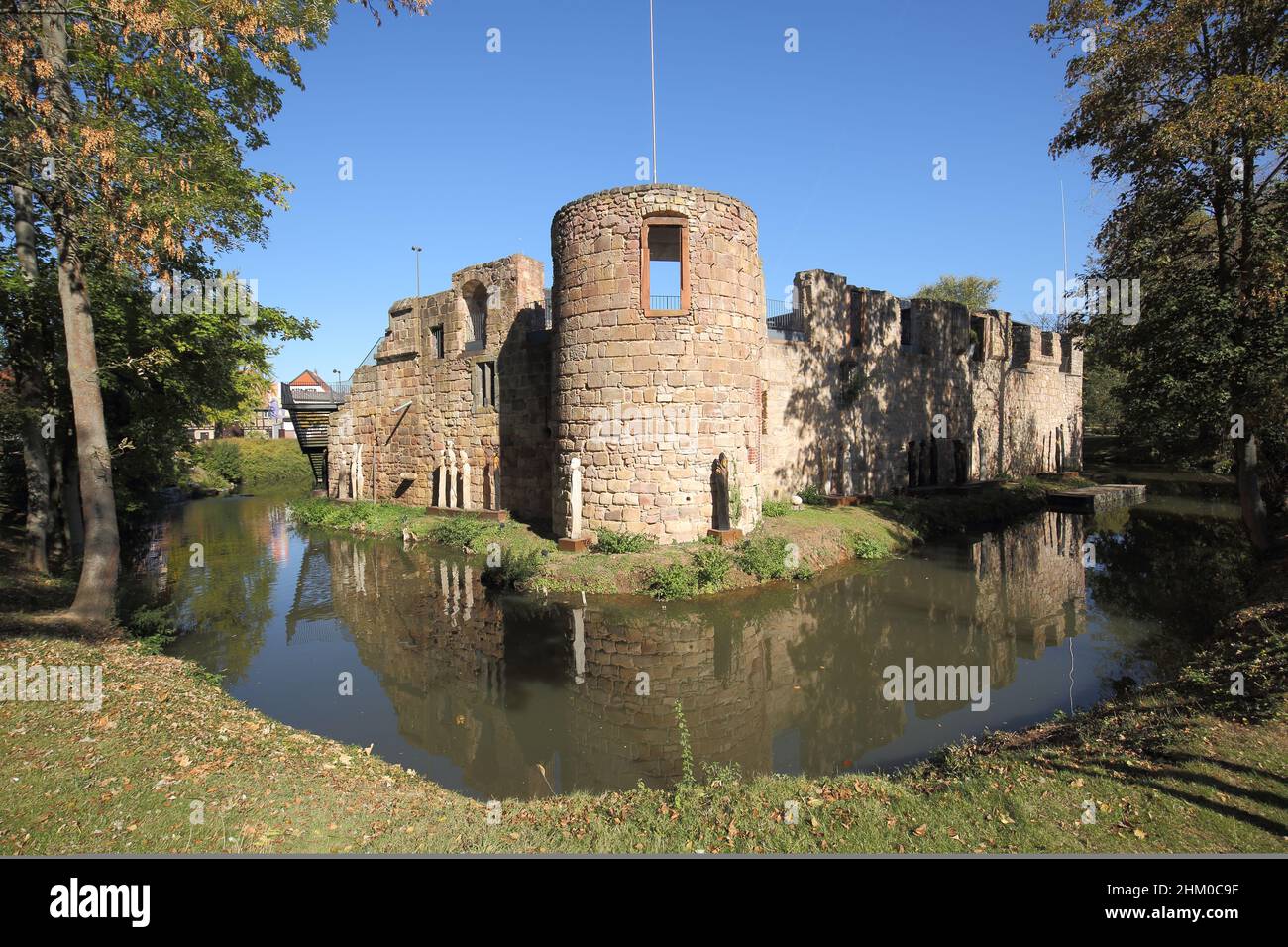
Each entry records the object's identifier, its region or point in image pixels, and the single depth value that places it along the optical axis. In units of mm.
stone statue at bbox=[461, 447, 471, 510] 18875
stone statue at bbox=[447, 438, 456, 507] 19125
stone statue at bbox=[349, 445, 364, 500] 23062
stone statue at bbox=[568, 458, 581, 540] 12703
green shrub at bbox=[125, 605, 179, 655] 8523
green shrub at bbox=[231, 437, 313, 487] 39450
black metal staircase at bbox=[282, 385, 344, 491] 26578
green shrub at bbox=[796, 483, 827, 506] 18016
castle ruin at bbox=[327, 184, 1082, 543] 12391
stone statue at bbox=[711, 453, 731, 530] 12352
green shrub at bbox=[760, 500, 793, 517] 15656
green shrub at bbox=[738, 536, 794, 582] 11727
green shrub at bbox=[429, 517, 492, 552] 15523
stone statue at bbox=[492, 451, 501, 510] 18250
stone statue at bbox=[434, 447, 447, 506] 19234
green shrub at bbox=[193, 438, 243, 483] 35547
